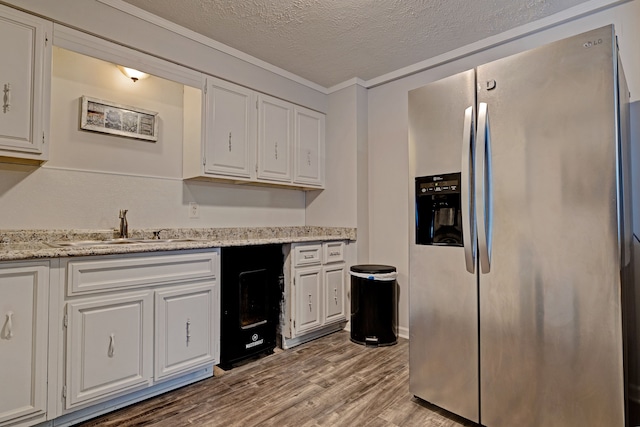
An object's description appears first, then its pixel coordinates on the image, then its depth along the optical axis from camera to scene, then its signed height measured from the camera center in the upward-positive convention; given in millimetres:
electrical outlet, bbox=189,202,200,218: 2855 +96
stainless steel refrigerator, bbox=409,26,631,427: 1335 -80
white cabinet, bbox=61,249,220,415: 1694 -582
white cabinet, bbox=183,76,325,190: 2684 +734
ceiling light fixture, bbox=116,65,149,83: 2493 +1119
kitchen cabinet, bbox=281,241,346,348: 2771 -618
